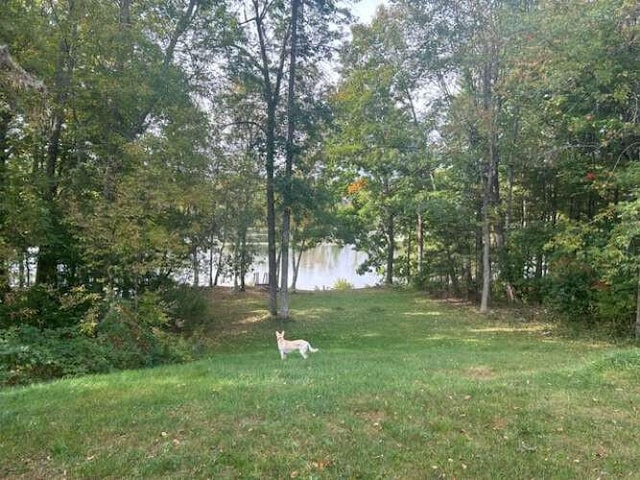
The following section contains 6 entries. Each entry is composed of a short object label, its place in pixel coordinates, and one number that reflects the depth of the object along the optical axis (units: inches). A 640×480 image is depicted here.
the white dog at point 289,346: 353.7
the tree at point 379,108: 772.0
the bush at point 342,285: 1236.8
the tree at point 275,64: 647.1
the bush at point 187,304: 533.6
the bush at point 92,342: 314.7
